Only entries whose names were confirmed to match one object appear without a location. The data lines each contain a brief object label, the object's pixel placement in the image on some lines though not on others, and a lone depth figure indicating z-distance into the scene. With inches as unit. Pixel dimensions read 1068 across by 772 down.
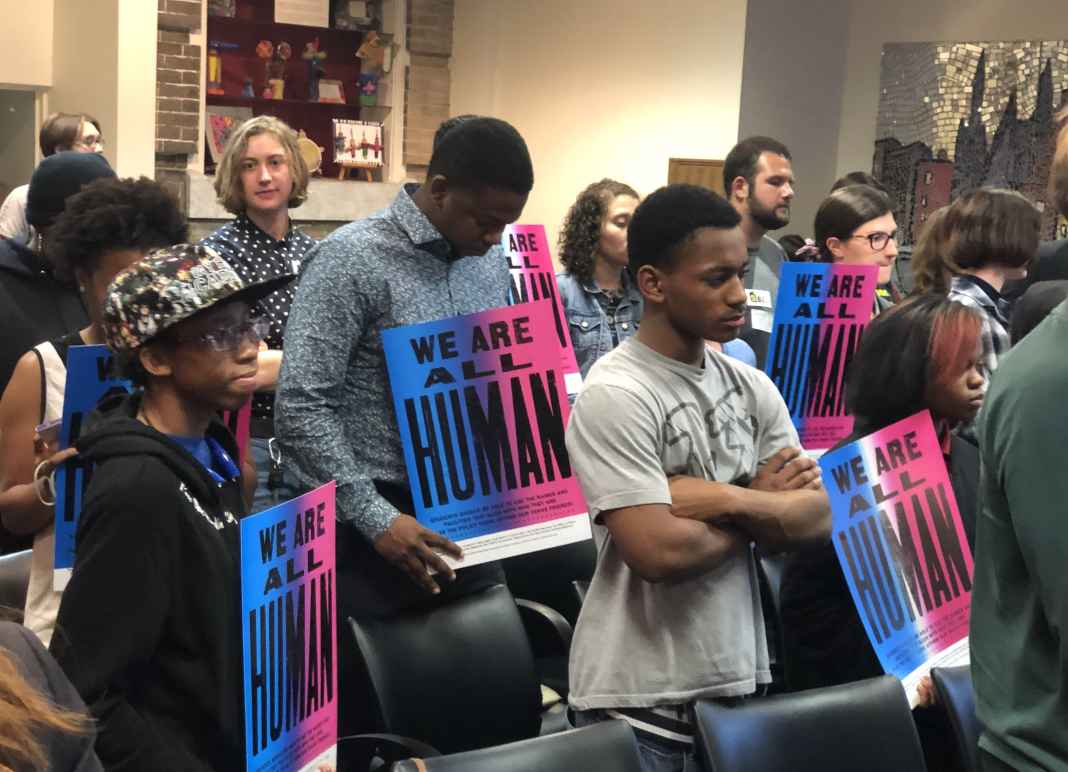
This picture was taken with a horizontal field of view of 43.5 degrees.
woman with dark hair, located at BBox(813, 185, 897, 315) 171.5
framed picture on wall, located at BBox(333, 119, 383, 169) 382.3
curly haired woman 172.2
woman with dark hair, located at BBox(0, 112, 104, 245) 223.6
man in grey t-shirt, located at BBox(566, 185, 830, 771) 80.7
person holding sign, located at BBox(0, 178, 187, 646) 91.6
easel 388.8
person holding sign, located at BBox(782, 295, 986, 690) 107.6
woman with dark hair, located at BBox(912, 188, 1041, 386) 150.6
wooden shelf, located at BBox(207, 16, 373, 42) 372.8
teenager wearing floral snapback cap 68.0
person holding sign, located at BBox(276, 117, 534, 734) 97.7
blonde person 150.7
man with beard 177.6
